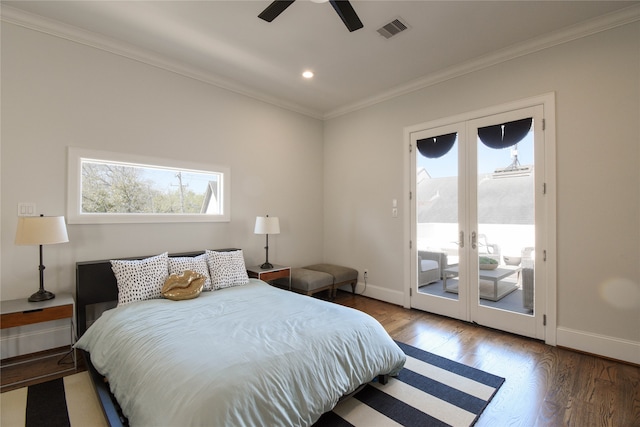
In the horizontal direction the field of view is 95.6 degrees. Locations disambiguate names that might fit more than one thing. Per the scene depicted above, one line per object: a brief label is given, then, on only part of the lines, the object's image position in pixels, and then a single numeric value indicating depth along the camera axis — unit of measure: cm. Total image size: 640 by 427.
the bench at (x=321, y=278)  402
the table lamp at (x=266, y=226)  396
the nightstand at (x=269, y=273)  379
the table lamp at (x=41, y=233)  236
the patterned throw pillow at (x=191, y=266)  300
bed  137
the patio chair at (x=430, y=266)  374
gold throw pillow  272
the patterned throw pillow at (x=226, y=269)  318
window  293
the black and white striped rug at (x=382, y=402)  183
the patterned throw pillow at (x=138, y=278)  265
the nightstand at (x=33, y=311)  222
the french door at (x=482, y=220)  304
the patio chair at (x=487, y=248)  327
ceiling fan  208
